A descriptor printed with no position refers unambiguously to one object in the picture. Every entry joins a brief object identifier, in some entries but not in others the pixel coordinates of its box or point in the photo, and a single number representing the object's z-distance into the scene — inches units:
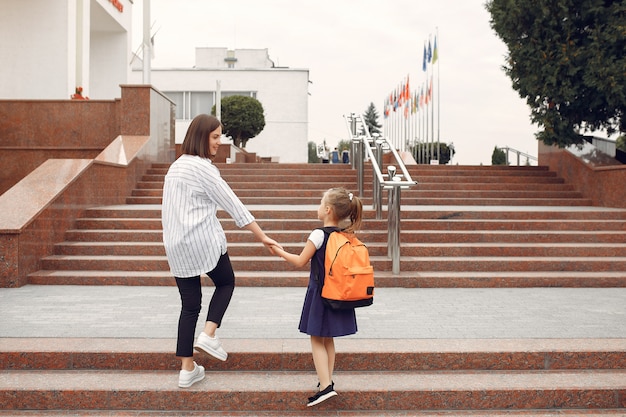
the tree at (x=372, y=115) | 3676.2
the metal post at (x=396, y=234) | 294.0
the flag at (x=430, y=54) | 1249.4
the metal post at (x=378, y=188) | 357.4
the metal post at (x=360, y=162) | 437.7
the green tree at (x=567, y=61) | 450.9
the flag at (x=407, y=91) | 1391.7
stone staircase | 162.2
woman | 150.6
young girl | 147.6
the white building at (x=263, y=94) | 1347.2
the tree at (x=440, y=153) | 1293.4
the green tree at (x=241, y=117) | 978.7
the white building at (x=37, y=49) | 692.1
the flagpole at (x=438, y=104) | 1243.2
